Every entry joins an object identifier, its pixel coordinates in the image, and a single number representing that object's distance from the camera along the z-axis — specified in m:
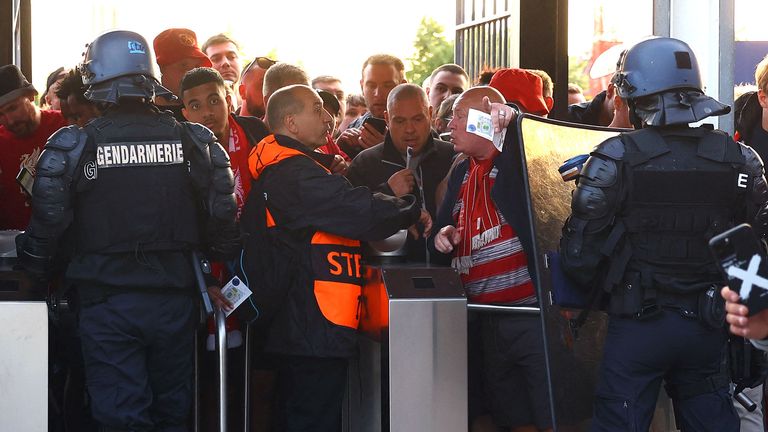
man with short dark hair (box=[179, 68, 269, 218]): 5.79
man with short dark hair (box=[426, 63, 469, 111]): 7.75
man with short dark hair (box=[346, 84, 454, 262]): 6.05
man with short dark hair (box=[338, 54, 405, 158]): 7.32
